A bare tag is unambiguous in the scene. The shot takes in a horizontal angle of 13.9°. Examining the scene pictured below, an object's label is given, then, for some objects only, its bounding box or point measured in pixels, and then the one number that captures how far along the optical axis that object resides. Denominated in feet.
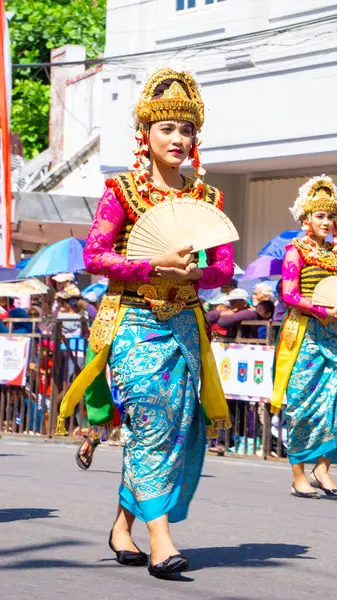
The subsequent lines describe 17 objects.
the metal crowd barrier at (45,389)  52.39
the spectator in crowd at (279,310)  44.73
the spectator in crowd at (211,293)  50.62
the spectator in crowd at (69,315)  52.54
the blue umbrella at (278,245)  54.08
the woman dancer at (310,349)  31.53
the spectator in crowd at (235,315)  47.03
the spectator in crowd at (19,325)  55.52
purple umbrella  55.98
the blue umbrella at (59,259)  62.64
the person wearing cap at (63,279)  54.13
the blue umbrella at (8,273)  70.33
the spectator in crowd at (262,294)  47.80
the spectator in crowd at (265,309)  47.37
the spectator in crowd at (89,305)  53.88
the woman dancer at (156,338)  18.76
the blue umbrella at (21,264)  79.07
